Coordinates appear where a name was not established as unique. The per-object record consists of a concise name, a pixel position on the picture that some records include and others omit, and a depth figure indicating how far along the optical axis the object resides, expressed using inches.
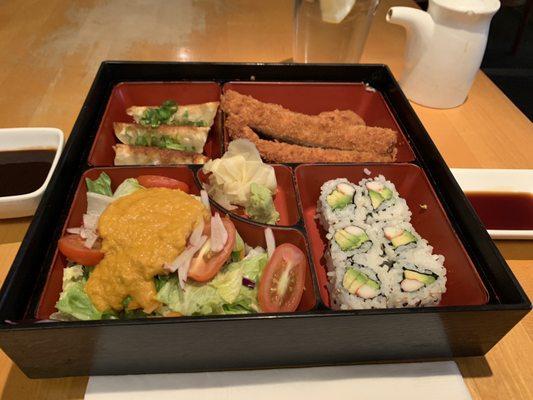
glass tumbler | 16.9
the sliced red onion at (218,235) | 9.6
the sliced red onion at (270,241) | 10.5
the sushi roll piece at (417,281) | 10.1
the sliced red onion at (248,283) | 9.7
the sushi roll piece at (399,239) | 11.3
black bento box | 7.6
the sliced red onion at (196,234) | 9.5
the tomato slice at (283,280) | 9.3
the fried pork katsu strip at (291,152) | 13.8
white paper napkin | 8.4
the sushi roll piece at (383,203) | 12.3
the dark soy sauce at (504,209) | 12.6
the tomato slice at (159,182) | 11.6
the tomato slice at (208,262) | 9.2
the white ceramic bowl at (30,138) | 12.8
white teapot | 15.1
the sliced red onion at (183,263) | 9.0
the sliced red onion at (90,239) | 9.6
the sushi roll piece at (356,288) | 9.9
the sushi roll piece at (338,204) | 12.1
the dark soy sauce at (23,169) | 11.7
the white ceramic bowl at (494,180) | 13.4
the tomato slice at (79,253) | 9.3
